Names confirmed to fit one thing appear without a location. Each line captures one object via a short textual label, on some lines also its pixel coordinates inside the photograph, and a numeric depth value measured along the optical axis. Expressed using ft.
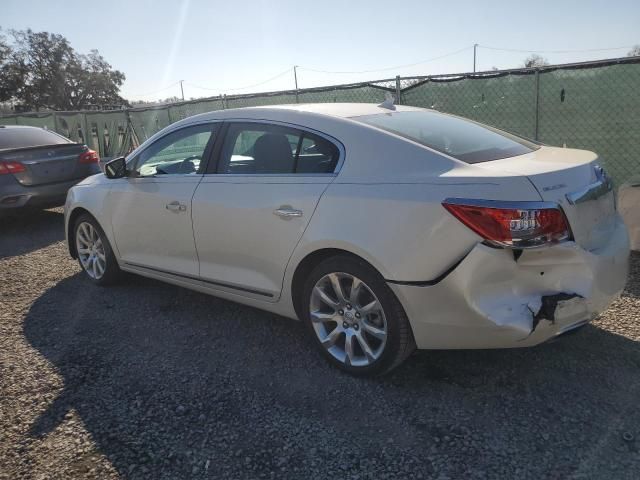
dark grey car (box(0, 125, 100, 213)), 23.94
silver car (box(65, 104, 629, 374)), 8.38
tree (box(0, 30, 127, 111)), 174.91
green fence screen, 21.29
